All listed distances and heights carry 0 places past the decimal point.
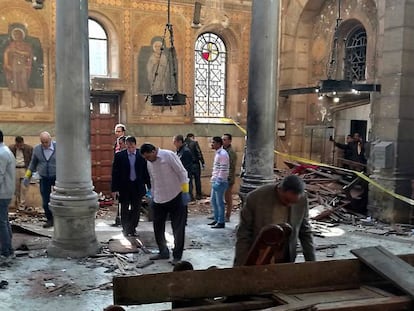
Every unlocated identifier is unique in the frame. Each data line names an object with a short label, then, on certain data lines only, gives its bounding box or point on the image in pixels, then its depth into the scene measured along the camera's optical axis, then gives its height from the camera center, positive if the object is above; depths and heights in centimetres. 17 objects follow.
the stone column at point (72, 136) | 694 -29
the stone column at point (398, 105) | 997 +36
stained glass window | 1431 +130
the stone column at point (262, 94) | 816 +45
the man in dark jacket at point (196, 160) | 1274 -112
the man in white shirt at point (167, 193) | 674 -108
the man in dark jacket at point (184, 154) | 1007 -76
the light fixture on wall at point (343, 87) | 1031 +76
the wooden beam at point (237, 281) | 249 -89
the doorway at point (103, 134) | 1298 -46
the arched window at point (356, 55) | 1287 +184
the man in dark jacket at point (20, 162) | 1123 -109
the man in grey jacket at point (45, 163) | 897 -88
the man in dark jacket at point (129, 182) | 826 -112
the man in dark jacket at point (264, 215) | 392 -79
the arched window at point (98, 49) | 1279 +185
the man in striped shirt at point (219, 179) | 940 -118
